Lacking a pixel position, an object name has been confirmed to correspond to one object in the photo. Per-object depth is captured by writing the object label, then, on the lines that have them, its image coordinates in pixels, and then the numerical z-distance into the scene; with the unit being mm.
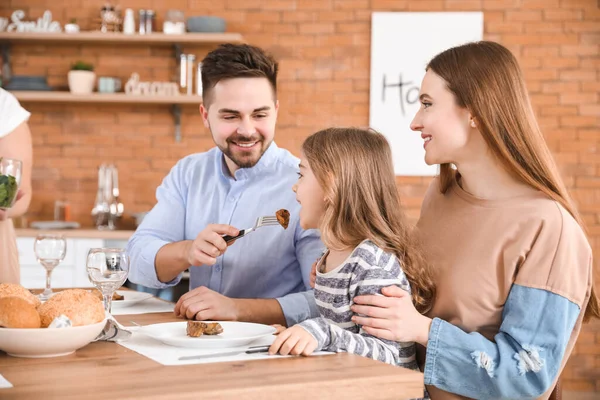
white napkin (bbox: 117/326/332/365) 1811
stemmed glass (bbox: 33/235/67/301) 2393
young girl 2015
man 2579
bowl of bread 1782
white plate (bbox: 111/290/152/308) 2430
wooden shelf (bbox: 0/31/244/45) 4744
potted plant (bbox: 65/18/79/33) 4813
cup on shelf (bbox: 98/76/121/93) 4825
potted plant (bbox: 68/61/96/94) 4763
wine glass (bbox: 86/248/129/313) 2042
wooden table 1621
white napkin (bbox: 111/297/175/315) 2341
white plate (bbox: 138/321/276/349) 1886
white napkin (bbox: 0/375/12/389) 1627
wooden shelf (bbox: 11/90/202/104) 4721
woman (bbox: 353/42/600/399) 1979
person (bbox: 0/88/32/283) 3014
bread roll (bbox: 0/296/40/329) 1789
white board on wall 4886
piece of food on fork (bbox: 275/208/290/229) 2324
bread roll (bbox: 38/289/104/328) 1824
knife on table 1818
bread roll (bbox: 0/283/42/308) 1889
